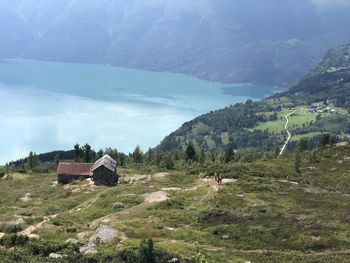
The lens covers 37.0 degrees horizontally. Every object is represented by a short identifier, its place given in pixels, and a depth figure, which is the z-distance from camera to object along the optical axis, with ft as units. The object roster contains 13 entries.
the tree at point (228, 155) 528.87
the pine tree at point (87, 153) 475.19
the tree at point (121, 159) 478.59
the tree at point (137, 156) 546.59
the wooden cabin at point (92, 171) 350.64
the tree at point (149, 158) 531.99
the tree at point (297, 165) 369.22
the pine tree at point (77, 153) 479.00
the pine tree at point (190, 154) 529.90
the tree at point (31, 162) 477.36
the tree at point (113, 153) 516.32
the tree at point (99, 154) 548.56
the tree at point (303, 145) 574.72
